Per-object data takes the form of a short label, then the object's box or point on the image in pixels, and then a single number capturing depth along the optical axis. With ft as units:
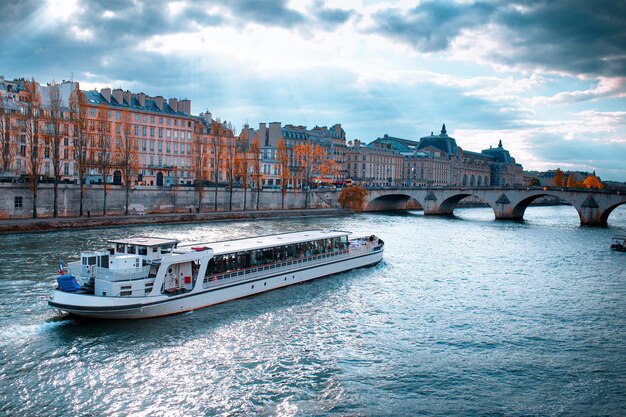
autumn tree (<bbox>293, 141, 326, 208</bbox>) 333.68
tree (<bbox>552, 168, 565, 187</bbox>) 625.41
